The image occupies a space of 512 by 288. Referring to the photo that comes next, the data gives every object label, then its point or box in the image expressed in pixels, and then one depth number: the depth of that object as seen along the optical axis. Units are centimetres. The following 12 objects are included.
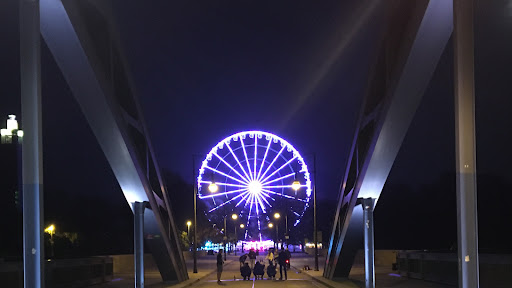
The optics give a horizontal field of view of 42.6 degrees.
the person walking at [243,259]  3616
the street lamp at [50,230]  4678
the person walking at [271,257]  3640
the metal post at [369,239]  2134
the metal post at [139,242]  2219
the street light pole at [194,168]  4268
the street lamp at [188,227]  8382
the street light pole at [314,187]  4419
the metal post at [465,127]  990
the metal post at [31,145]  950
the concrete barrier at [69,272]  2088
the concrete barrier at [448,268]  2339
